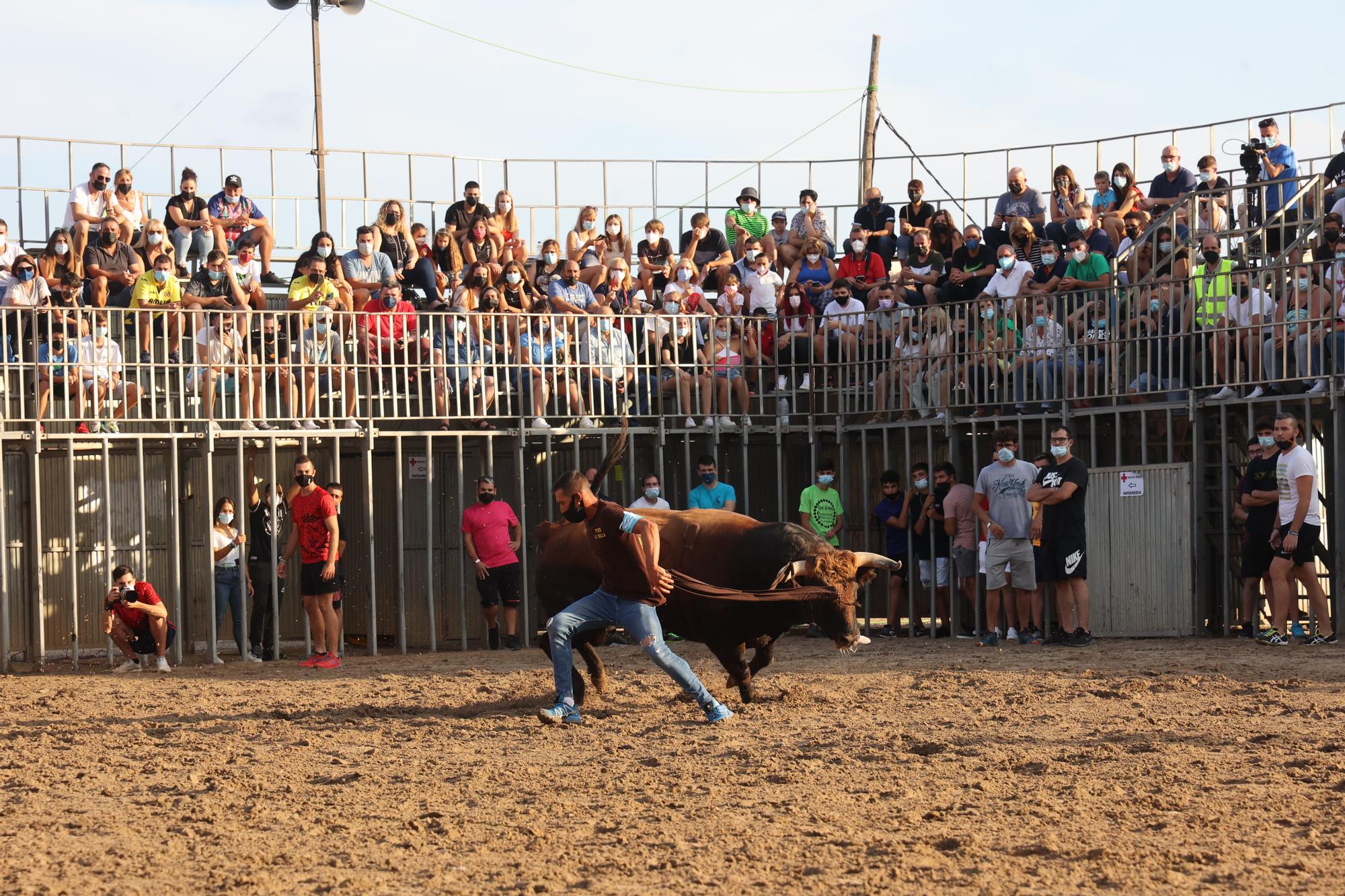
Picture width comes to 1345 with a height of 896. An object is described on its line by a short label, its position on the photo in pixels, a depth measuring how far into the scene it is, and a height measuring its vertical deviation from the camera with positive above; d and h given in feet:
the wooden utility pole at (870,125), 113.60 +19.95
